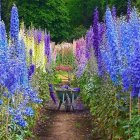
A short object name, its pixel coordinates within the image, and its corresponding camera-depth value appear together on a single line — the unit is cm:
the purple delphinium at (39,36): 2152
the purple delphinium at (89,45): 1717
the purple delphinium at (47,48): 2276
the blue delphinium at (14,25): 1023
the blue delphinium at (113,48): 980
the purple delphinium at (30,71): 1247
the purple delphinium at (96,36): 1349
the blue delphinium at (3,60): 834
